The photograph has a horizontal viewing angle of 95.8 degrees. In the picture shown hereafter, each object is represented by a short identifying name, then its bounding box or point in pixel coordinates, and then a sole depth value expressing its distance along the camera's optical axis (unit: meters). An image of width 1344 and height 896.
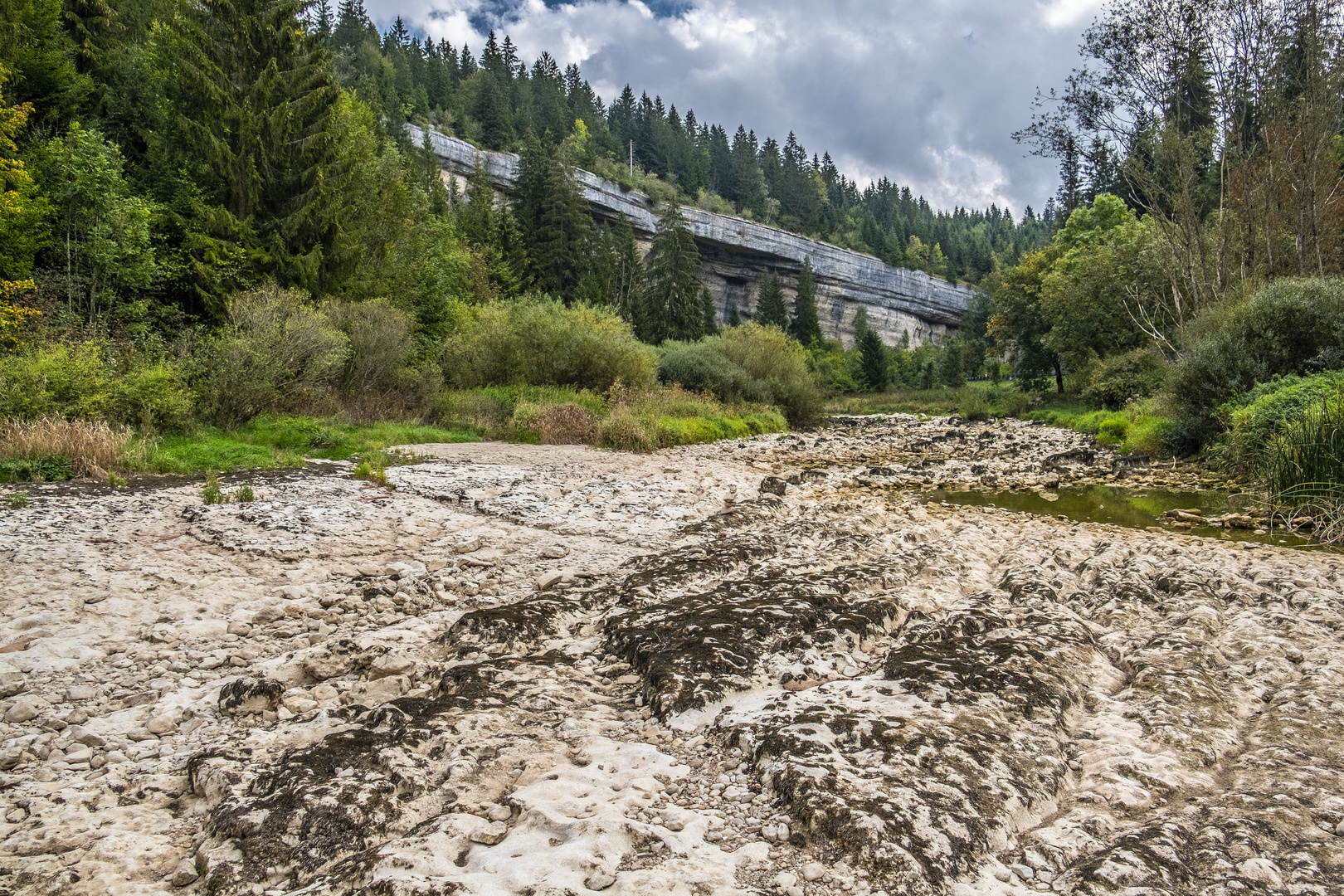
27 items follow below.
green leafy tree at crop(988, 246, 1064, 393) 40.01
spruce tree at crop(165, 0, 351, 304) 20.70
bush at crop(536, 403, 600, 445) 18.23
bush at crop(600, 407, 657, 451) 17.48
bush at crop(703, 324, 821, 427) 32.22
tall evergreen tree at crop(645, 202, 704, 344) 52.47
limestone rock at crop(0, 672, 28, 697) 3.50
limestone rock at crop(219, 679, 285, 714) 3.47
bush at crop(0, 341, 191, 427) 10.77
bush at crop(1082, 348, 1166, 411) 24.55
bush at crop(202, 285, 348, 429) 14.55
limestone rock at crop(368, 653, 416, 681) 3.97
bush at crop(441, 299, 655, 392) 23.12
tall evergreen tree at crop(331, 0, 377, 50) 77.31
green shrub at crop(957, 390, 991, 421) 38.56
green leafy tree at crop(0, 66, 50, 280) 15.31
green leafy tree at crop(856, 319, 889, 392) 67.75
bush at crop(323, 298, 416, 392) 19.83
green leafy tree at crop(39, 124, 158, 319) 17.12
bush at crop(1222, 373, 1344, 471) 9.96
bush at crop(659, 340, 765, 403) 29.62
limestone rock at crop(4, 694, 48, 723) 3.24
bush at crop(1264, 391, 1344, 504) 8.25
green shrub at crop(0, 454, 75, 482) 9.05
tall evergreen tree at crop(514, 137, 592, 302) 49.50
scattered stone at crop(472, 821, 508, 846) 2.39
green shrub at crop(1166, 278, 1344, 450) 12.69
